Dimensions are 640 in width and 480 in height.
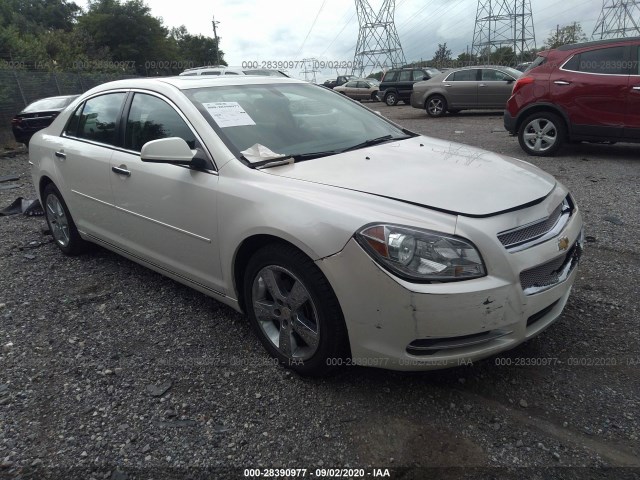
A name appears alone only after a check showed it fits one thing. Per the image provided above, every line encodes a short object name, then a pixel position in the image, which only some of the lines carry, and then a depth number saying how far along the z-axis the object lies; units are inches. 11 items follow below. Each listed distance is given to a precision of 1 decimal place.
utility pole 2544.3
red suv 279.6
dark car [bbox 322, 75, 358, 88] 1198.3
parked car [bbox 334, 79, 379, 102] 1069.8
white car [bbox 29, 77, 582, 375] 86.0
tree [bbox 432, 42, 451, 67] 2636.3
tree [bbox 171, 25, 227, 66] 3203.7
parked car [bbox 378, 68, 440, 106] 866.8
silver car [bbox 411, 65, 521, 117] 582.2
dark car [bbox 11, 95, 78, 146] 493.4
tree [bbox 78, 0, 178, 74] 1957.4
